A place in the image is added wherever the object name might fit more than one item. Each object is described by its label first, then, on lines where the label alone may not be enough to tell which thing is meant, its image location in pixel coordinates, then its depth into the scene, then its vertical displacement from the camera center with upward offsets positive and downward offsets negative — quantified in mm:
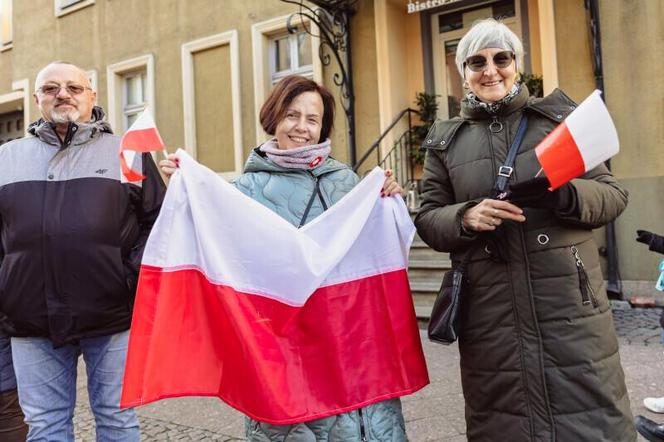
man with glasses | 2336 -22
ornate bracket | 7891 +2865
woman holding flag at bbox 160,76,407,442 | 2021 +250
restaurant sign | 6727 +2815
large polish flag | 2047 -265
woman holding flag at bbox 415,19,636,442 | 1773 -122
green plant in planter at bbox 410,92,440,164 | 7988 +1683
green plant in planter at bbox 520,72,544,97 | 6941 +1831
